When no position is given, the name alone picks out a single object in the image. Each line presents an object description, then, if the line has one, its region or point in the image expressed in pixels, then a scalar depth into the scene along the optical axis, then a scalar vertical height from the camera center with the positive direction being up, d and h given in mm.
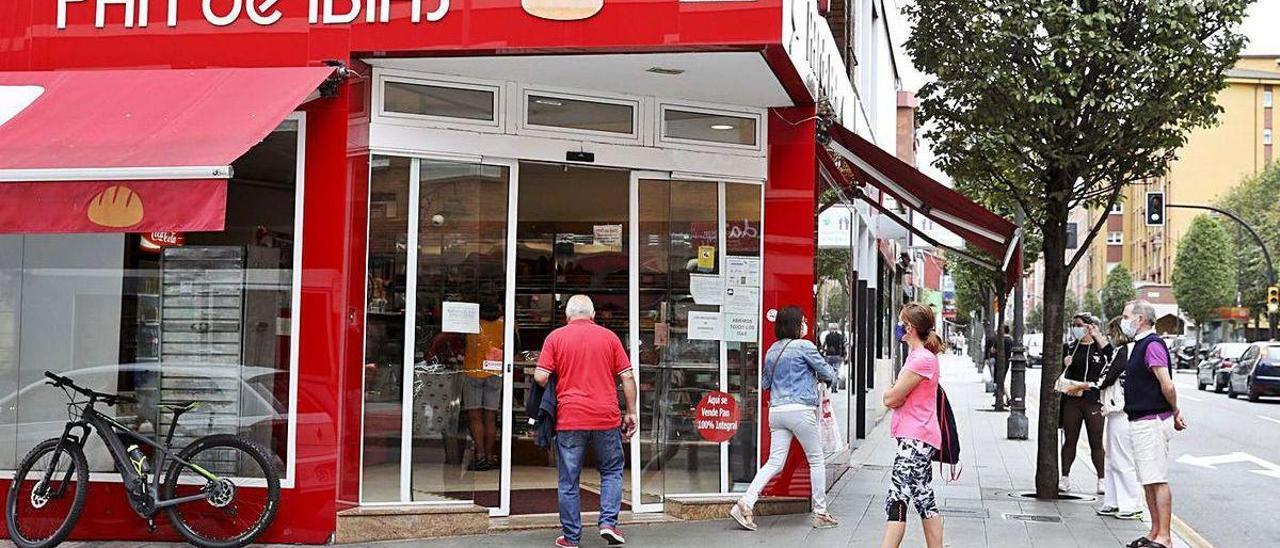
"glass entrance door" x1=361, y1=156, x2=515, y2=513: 8914 -146
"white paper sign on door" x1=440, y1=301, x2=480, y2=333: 9102 -34
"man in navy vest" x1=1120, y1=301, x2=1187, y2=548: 8867 -658
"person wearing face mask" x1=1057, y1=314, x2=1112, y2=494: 11078 -662
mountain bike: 8258 -1188
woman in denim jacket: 9266 -593
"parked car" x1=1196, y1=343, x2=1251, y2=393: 36469 -1226
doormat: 9219 -1483
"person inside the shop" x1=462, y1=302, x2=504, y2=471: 9188 -481
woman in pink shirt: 7059 -663
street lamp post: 18984 -993
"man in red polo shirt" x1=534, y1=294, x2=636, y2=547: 8297 -584
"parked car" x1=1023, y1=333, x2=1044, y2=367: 57647 -1490
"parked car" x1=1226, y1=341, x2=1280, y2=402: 31078 -1148
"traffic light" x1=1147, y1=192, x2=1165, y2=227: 36162 +3392
